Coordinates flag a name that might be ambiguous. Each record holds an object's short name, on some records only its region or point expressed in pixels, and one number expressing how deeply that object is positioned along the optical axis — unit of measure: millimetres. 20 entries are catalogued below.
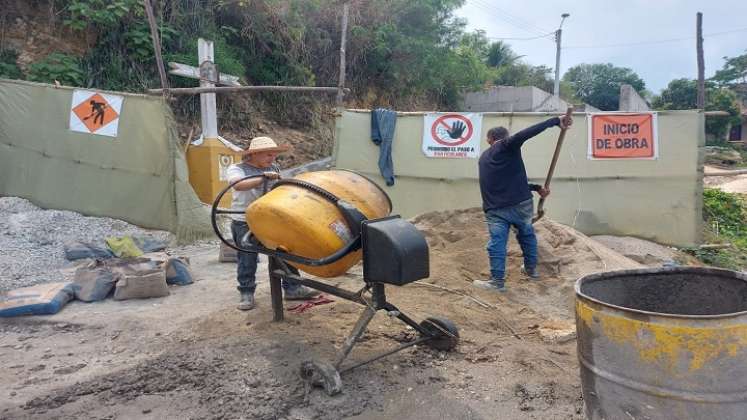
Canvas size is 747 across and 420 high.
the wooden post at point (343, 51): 10111
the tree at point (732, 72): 38906
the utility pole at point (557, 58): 24288
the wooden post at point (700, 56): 9273
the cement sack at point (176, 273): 5097
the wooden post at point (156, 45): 6574
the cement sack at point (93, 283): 4520
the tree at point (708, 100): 27203
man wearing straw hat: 4117
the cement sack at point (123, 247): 5727
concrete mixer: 2738
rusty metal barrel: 1857
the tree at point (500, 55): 36219
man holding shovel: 4695
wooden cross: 7855
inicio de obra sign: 6844
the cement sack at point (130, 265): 4770
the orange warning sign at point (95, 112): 6800
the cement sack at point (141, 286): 4570
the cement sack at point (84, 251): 5785
